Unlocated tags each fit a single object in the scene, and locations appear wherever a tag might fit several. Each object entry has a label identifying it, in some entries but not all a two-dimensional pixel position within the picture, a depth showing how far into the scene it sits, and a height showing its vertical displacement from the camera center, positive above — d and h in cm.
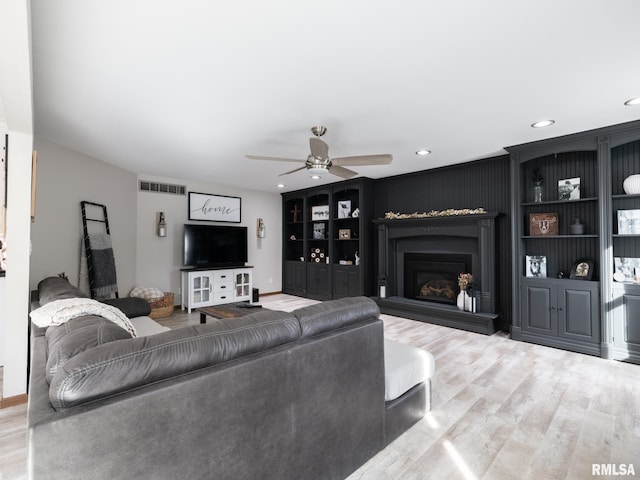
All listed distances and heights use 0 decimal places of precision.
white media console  557 -81
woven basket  503 -101
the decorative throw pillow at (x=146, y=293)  497 -78
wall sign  601 +70
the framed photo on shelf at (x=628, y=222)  325 +18
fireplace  436 -41
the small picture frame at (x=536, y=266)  395 -33
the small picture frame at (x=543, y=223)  386 +21
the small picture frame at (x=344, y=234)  617 +15
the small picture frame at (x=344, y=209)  625 +66
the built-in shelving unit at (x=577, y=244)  329 -5
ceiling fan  301 +81
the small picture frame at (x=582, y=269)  354 -34
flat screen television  578 -5
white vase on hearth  451 -84
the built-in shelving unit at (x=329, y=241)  586 +3
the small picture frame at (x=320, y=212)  665 +63
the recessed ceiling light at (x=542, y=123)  309 +116
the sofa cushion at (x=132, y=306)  351 -71
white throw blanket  153 -34
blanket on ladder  414 -30
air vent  540 +99
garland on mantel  447 +43
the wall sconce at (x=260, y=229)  697 +30
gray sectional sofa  90 -54
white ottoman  196 -96
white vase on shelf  322 +56
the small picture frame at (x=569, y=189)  374 +61
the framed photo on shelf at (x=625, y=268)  332 -30
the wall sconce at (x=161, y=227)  549 +28
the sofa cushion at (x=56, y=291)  216 -35
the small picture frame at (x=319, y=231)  678 +24
